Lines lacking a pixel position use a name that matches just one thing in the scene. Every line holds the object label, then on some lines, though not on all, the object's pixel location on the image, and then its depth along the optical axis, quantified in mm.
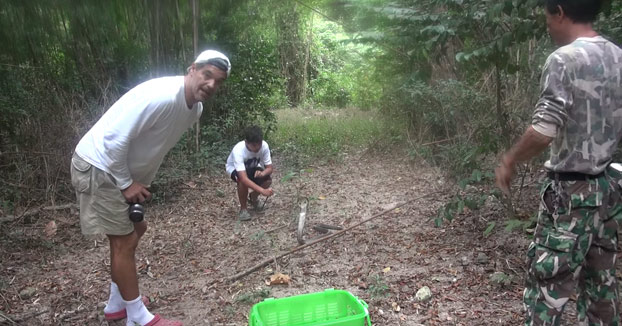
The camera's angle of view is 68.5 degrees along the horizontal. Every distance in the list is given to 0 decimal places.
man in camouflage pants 1701
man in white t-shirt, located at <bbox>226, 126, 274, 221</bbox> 4344
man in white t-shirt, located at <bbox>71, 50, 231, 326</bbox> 2295
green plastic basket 2215
